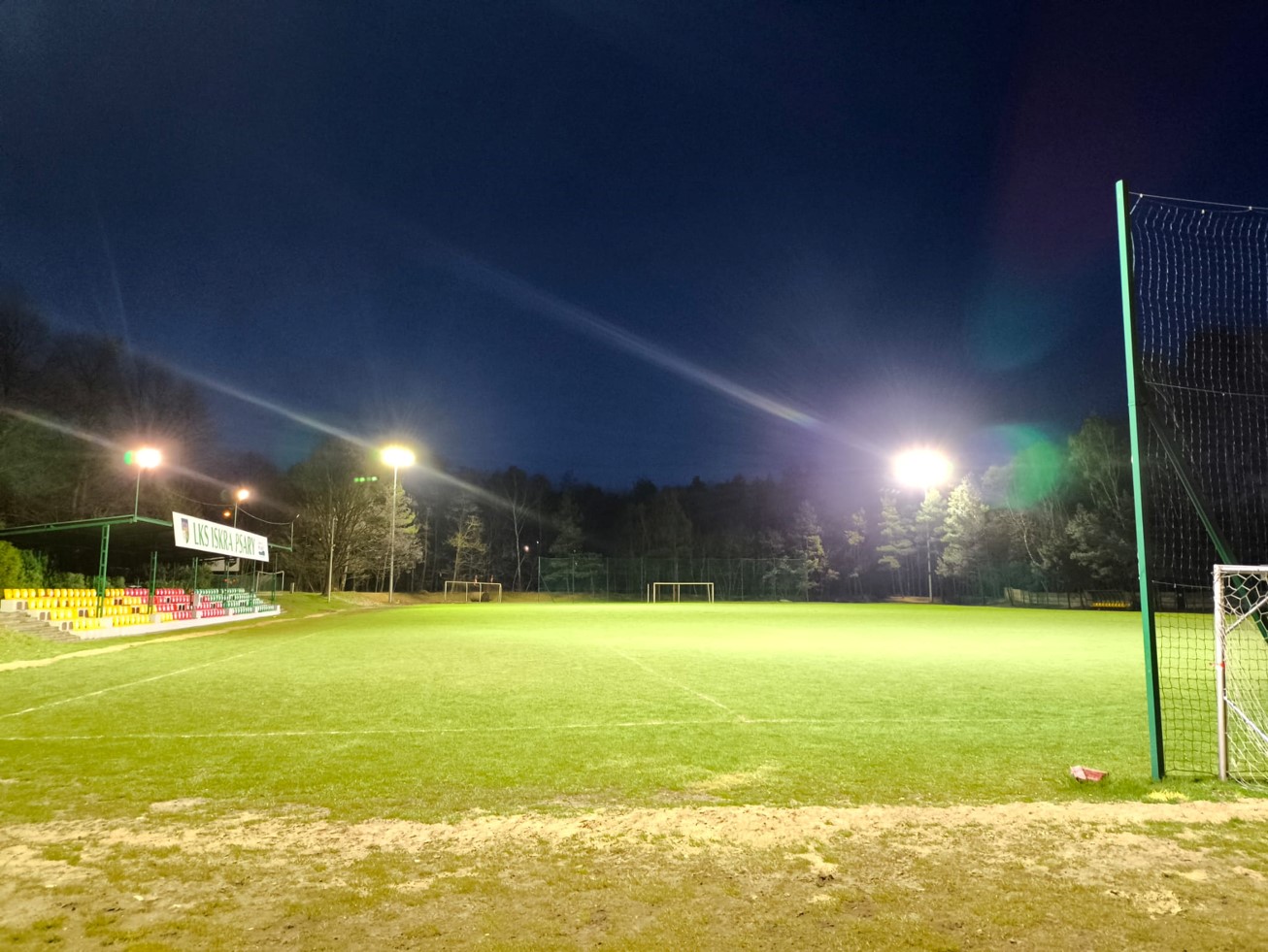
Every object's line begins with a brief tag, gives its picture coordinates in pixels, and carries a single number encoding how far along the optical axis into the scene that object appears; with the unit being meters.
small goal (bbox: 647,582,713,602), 63.38
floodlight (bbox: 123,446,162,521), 33.94
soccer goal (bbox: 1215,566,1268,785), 6.08
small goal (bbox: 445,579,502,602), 61.48
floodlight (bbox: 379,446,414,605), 45.66
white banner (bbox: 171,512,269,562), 25.41
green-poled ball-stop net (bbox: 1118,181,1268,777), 6.21
